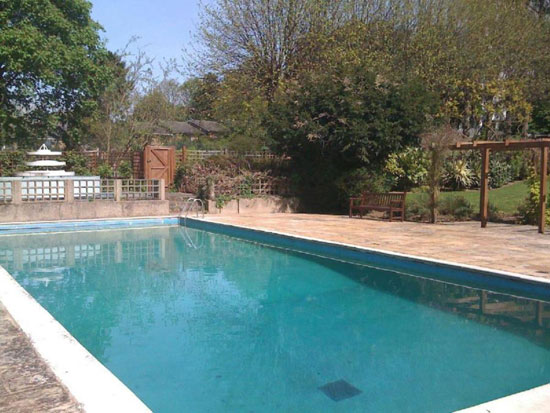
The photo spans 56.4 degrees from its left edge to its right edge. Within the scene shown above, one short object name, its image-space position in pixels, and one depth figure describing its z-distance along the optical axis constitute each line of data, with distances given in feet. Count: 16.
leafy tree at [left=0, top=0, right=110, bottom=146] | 62.39
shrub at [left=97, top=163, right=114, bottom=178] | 70.85
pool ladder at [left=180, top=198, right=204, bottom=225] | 53.66
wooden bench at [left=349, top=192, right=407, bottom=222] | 46.03
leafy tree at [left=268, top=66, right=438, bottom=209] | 49.93
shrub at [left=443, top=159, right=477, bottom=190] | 63.21
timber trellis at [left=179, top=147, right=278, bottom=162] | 61.52
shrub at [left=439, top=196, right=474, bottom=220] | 45.65
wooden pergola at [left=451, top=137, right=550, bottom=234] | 35.73
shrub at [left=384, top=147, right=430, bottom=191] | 62.96
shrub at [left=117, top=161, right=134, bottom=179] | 71.58
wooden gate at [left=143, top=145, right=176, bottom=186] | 70.90
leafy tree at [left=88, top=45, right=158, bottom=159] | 77.82
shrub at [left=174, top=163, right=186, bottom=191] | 66.54
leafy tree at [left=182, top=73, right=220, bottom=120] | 77.10
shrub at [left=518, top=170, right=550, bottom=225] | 39.65
